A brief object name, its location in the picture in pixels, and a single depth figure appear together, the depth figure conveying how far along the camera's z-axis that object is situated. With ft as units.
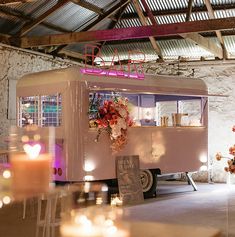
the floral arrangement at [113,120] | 28.25
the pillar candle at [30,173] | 4.93
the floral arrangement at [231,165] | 15.87
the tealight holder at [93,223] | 5.12
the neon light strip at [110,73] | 27.91
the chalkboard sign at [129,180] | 28.89
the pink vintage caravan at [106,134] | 27.27
